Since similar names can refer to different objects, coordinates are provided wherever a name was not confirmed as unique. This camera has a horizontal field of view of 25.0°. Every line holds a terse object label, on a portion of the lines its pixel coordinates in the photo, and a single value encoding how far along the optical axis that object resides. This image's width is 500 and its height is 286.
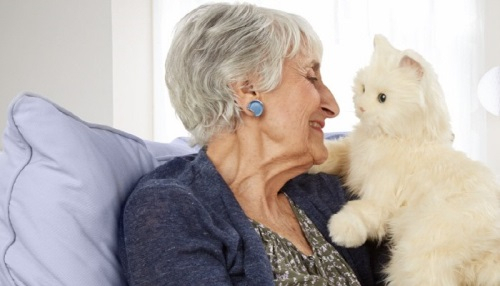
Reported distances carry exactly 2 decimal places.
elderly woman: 1.39
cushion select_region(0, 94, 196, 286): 1.28
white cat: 1.32
